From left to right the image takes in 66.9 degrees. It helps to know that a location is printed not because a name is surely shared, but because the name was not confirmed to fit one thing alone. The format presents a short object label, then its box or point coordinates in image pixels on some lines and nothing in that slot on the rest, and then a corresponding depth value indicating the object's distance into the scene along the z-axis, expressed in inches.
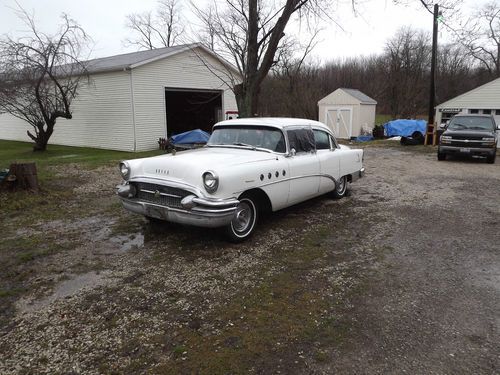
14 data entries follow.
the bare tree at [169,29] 1923.0
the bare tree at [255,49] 531.5
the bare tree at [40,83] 628.8
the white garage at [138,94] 681.6
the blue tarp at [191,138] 655.6
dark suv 530.0
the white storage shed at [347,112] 1119.6
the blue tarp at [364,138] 1042.4
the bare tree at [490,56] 1844.9
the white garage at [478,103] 888.3
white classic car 187.5
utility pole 753.0
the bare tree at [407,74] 1592.0
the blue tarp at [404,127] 982.4
